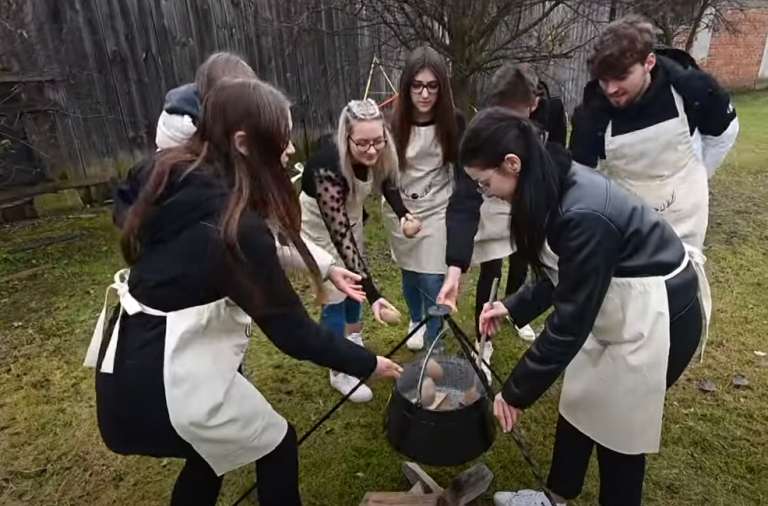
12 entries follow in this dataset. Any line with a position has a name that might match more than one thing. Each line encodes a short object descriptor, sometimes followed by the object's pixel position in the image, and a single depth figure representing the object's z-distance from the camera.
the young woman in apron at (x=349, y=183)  2.29
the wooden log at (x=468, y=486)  2.06
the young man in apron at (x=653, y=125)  2.04
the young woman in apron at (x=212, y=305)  1.31
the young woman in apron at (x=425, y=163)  2.42
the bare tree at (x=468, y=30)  3.74
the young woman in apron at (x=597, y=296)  1.38
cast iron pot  1.57
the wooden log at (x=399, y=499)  2.05
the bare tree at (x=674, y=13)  4.59
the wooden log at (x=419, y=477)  2.16
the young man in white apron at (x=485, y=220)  2.29
